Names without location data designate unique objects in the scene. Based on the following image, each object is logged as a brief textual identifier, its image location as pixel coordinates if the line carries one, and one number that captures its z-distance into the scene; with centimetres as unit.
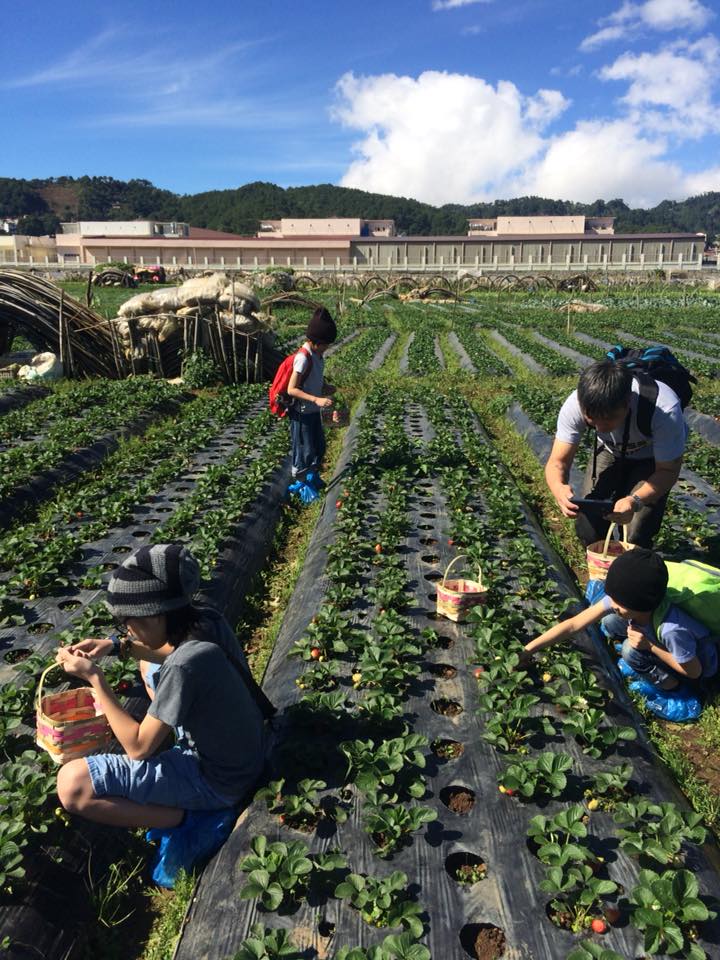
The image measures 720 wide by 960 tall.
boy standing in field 651
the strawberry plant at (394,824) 270
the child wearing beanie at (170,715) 262
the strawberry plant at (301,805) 282
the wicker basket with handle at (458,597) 429
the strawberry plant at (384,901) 237
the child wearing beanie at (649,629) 339
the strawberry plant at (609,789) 289
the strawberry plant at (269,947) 222
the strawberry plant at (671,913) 223
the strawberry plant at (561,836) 251
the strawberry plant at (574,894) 239
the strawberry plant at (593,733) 315
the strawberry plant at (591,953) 215
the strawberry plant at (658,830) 257
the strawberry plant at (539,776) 288
